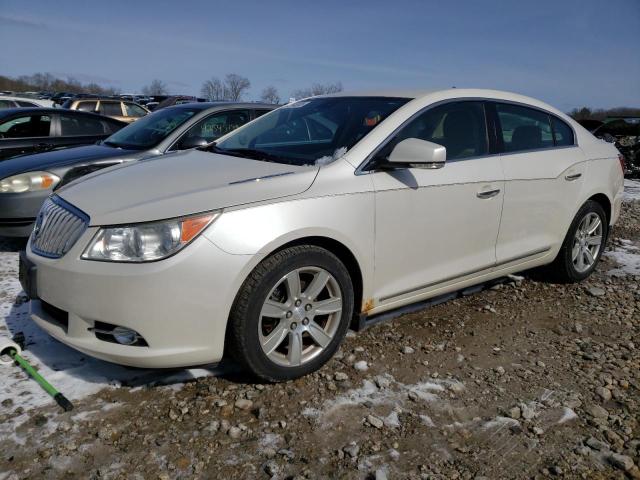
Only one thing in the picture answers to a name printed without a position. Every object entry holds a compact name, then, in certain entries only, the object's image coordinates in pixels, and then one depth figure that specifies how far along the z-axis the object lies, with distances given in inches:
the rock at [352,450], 89.5
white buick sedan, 95.0
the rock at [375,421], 97.8
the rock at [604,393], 109.4
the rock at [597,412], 102.8
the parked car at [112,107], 646.5
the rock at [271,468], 85.0
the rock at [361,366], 118.6
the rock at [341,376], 114.1
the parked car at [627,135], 453.4
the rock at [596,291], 171.2
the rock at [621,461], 87.6
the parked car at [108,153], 187.9
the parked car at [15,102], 590.9
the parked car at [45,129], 257.0
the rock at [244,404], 103.0
